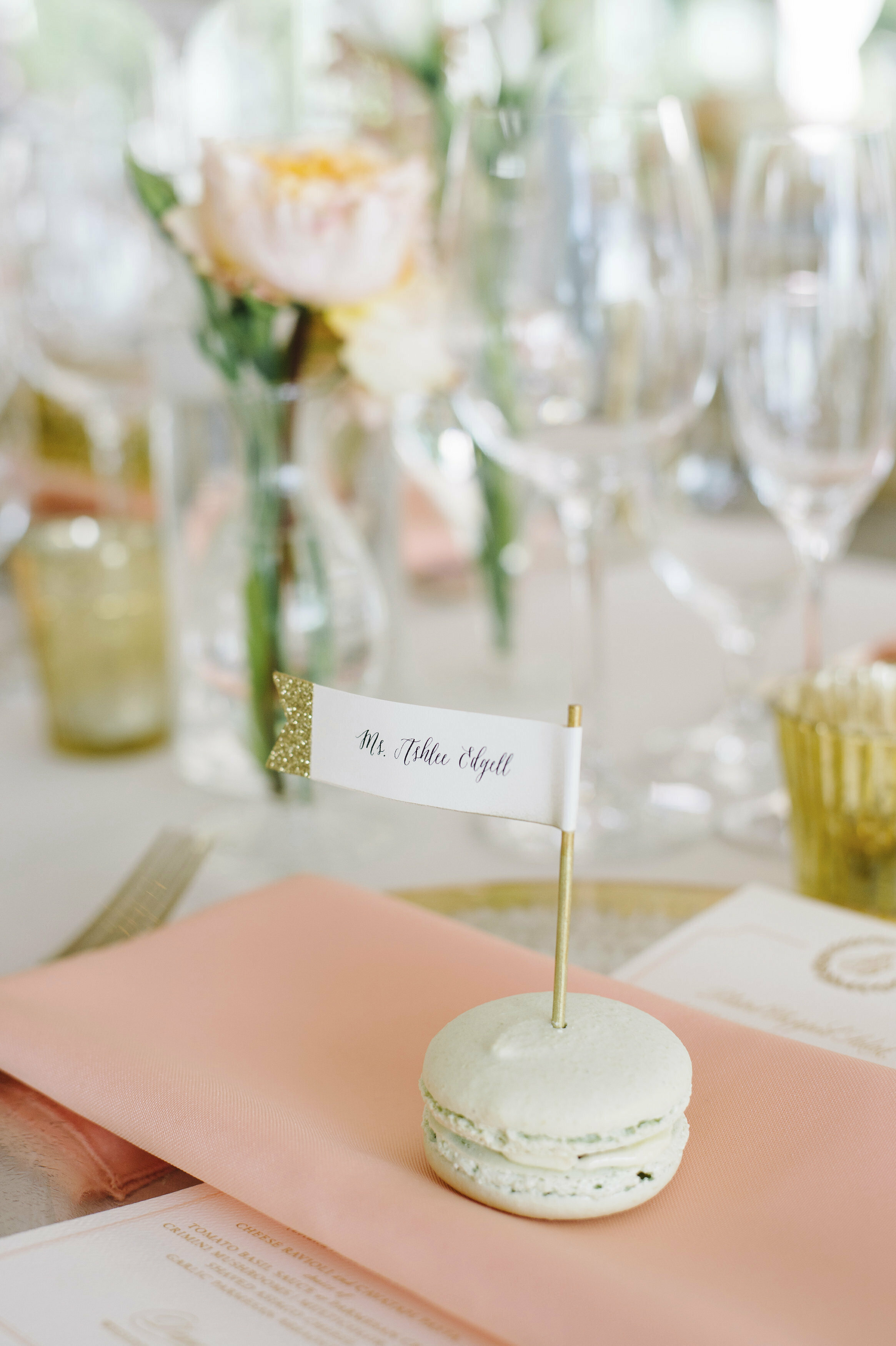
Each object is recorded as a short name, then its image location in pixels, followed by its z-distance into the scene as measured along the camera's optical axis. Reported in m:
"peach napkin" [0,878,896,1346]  0.31
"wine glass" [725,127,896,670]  0.68
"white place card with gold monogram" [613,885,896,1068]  0.48
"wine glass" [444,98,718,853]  0.68
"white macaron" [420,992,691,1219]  0.34
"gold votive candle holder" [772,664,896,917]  0.58
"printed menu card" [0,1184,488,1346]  0.33
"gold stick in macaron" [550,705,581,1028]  0.36
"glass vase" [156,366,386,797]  0.74
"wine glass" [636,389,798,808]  0.79
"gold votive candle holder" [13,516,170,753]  0.88
